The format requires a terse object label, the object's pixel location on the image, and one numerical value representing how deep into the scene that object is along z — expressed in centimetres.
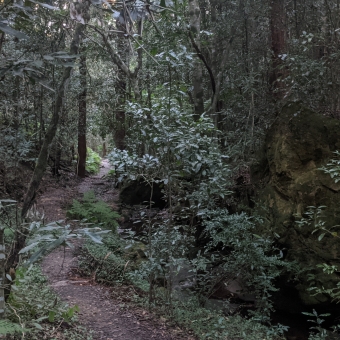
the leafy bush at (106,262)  646
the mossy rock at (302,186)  638
